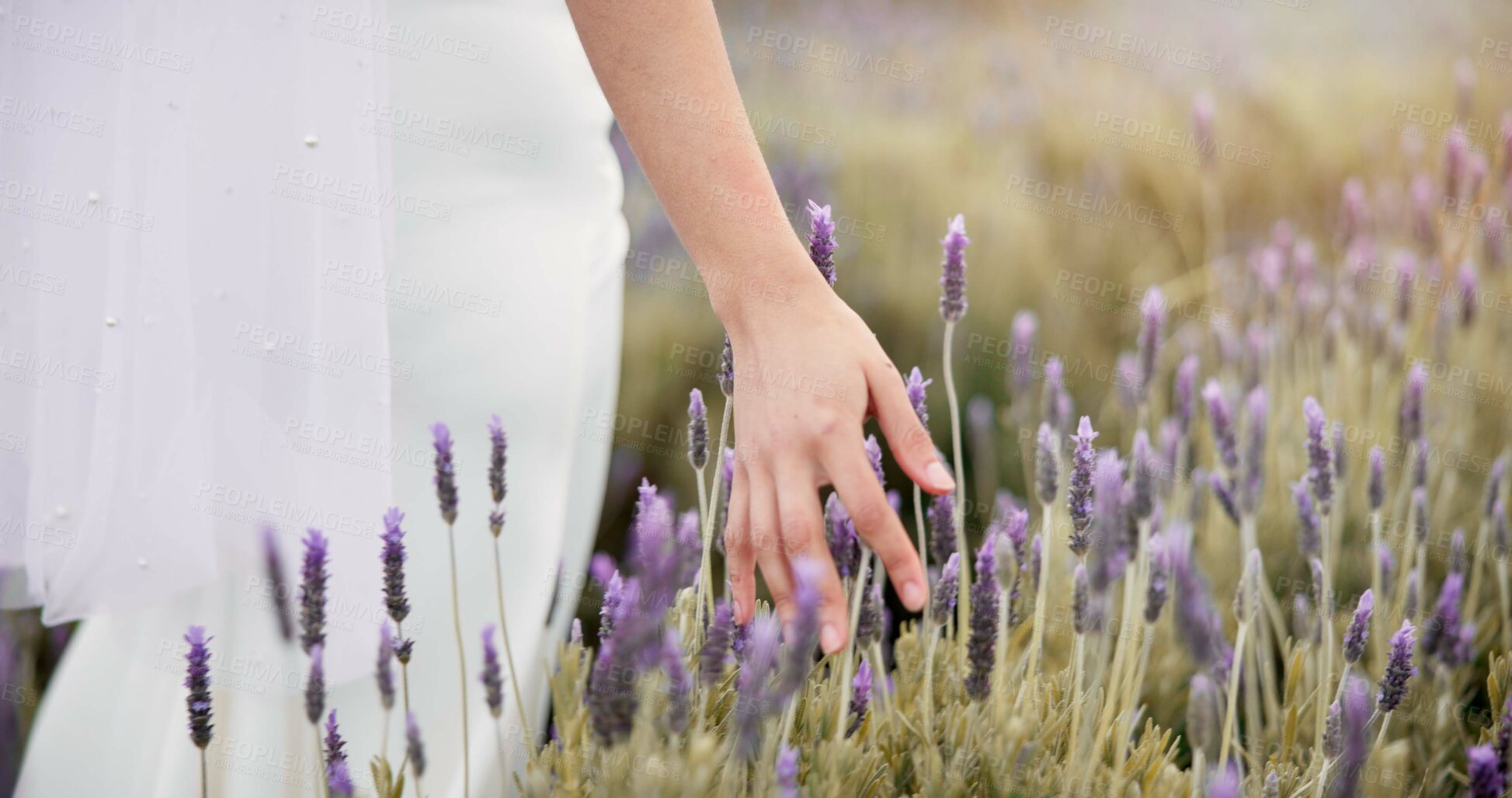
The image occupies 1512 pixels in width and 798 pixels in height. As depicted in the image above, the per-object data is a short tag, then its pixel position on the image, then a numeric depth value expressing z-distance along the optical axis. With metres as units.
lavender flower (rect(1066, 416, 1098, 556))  1.16
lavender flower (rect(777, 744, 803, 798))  0.95
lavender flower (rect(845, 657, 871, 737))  1.28
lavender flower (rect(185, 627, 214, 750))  1.03
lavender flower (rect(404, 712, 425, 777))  1.01
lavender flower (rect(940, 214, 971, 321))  1.29
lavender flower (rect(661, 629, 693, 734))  0.95
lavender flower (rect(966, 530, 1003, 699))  1.11
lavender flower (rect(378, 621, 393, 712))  1.05
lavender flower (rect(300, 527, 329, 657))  1.01
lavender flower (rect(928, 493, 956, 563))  1.26
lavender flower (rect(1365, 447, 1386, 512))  1.52
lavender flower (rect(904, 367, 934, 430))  1.25
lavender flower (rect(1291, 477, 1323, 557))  1.54
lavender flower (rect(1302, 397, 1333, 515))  1.36
